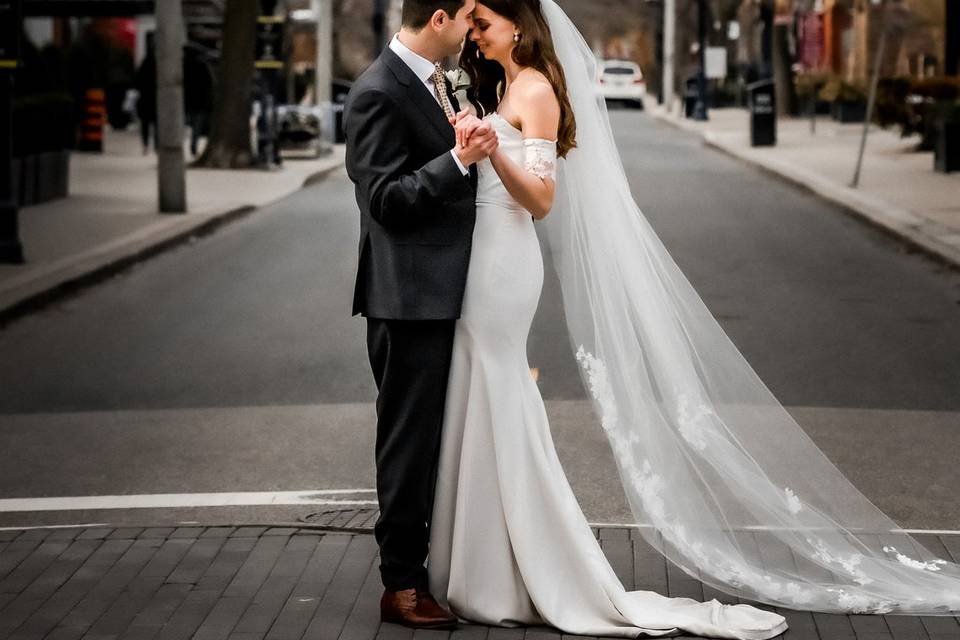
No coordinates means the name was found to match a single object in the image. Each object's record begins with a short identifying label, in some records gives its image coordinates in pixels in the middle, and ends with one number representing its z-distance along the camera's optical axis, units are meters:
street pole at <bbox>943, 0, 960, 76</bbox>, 30.23
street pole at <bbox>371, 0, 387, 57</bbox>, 42.47
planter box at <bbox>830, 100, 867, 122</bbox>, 43.09
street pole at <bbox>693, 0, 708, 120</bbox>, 49.56
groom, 4.86
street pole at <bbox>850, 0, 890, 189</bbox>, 21.90
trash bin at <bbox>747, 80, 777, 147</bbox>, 34.47
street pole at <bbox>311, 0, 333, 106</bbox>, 35.19
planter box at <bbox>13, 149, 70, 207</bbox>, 21.11
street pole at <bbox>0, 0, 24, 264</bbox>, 14.98
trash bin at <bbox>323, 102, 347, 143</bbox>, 34.97
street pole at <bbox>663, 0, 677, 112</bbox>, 60.51
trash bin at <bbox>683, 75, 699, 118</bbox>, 53.31
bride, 5.06
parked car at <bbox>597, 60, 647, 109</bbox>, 62.38
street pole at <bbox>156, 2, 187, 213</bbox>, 19.83
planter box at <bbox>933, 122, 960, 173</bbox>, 24.91
